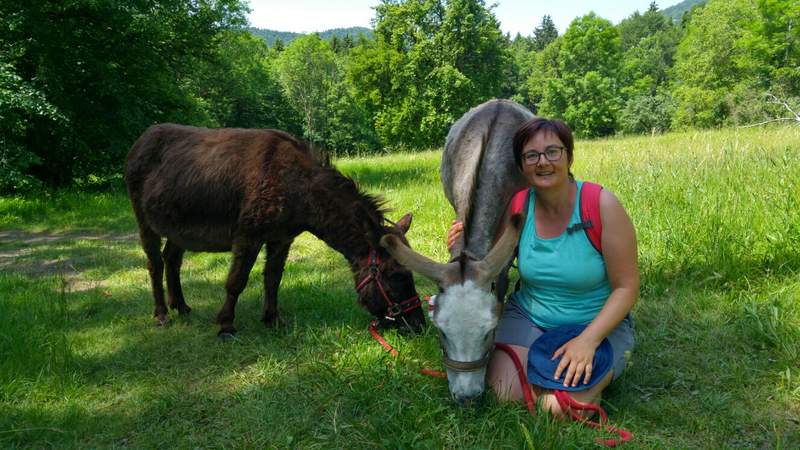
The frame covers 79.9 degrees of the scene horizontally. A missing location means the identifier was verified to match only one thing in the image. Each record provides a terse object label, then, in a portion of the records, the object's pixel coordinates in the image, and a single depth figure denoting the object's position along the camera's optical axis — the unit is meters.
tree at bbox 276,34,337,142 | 50.47
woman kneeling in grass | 2.62
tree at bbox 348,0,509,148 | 32.53
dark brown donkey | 3.83
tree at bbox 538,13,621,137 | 43.66
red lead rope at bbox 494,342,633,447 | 2.39
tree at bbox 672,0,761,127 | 34.41
